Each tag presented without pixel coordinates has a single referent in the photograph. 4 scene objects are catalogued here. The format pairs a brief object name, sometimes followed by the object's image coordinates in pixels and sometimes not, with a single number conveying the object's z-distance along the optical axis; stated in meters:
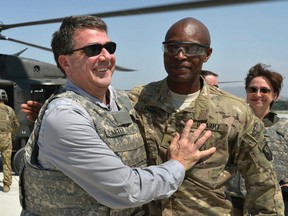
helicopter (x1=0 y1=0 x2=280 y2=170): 8.41
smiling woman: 3.09
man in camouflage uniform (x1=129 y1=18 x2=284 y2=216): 2.03
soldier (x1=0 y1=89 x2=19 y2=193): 7.19
